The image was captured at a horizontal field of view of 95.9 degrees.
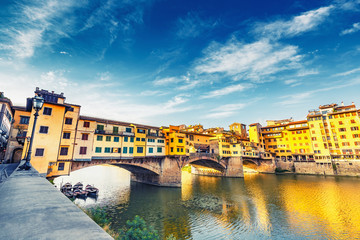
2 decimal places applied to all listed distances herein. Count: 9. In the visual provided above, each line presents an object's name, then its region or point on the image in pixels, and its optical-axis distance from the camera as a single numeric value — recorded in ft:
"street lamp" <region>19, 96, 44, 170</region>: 34.19
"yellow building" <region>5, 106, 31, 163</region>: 91.91
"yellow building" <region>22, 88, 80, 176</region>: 78.18
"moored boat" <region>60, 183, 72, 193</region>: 105.52
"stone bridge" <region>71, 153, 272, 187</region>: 117.29
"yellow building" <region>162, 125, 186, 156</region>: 148.77
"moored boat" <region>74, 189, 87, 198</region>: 107.83
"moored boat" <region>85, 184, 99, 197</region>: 112.47
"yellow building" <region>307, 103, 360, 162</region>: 200.23
